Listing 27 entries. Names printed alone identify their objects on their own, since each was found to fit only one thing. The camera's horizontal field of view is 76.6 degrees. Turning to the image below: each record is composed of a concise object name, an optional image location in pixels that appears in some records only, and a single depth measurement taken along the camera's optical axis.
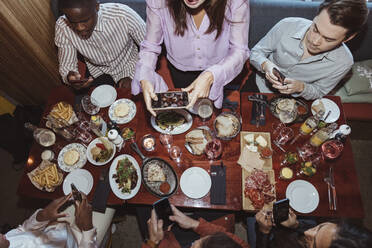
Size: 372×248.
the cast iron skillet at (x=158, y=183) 2.05
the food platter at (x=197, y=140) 2.17
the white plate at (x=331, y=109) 2.28
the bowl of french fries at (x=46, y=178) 2.12
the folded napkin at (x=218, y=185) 2.01
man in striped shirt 2.47
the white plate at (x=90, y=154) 2.20
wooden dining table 1.99
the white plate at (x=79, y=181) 2.13
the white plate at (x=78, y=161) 2.21
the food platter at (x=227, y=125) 2.20
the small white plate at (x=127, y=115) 2.36
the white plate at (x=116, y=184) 2.05
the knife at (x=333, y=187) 1.96
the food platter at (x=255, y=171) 1.99
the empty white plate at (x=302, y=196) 1.96
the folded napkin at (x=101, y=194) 2.04
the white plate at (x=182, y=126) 2.24
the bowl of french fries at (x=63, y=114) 2.33
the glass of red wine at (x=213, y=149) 2.11
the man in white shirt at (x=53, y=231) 2.07
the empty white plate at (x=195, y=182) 2.04
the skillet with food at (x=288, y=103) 2.29
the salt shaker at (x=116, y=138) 2.12
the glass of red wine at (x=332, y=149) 2.09
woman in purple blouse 1.99
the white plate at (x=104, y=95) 2.48
